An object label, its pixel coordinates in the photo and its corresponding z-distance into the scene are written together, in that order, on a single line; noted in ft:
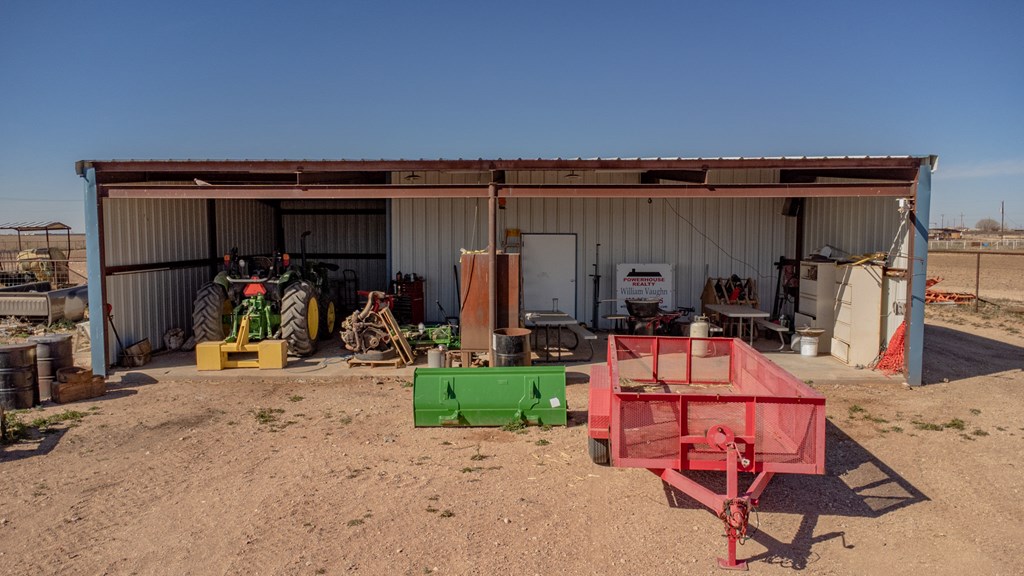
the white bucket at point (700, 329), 30.37
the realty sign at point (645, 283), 40.32
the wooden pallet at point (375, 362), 31.14
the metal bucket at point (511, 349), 26.55
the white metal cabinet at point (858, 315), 30.12
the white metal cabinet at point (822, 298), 34.01
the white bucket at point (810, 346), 33.42
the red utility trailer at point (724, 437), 13.66
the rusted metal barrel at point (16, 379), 24.72
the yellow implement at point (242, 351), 30.78
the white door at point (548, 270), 41.14
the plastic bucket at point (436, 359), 30.12
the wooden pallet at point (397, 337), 31.83
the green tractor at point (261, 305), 32.71
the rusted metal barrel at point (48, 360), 26.32
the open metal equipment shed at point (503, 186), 28.27
